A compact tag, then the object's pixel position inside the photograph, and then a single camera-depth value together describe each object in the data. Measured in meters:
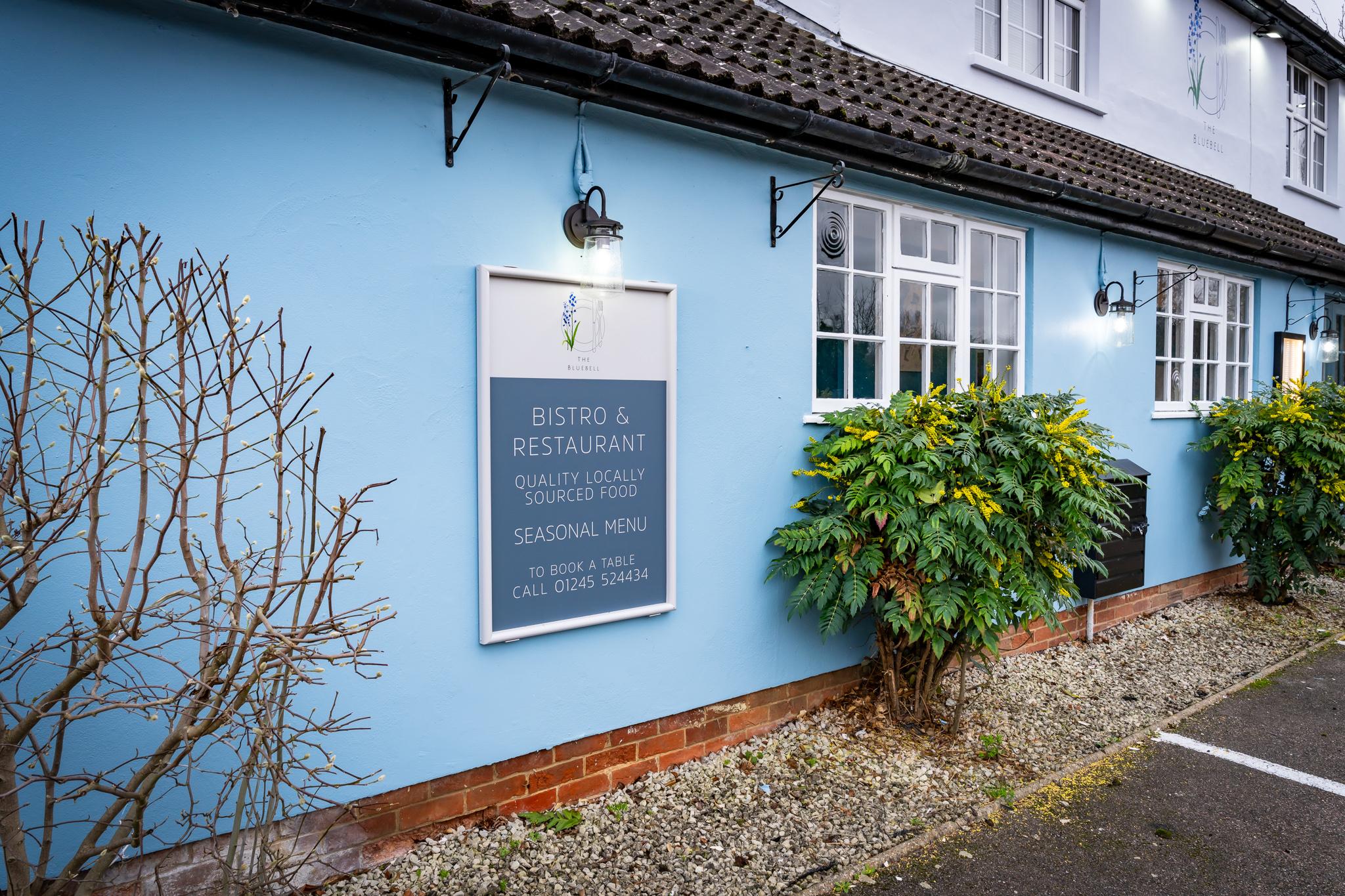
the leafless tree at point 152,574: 2.19
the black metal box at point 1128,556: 6.65
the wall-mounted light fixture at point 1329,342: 9.94
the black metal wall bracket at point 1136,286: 7.22
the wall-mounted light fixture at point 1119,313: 6.93
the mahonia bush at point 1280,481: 7.21
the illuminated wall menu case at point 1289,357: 8.98
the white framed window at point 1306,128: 11.66
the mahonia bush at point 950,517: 4.31
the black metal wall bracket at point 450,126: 3.48
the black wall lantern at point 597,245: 3.66
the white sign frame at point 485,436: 3.55
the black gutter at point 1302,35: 10.28
